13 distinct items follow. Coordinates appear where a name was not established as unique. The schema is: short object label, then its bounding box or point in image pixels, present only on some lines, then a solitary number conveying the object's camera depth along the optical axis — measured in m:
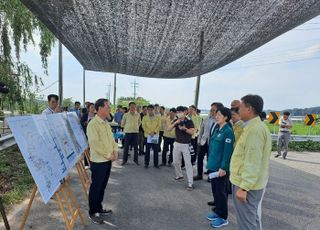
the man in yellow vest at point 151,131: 5.21
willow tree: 4.71
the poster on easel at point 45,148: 1.89
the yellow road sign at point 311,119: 9.05
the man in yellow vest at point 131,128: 5.39
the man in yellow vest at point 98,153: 2.70
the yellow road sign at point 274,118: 8.52
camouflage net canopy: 3.04
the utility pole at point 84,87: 16.42
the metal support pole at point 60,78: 7.27
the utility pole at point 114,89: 22.84
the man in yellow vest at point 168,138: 5.32
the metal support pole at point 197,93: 7.36
